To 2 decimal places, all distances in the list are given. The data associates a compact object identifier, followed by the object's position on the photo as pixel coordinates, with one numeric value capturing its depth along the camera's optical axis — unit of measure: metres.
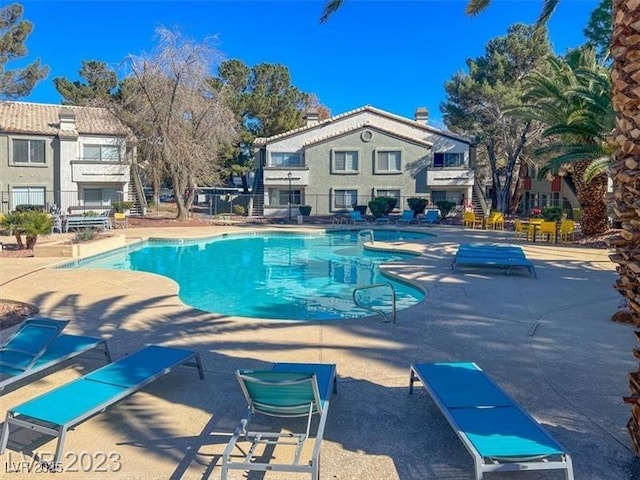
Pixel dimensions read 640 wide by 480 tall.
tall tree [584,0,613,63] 30.65
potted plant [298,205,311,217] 34.56
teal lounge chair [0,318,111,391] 5.51
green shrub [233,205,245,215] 37.66
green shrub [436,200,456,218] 31.91
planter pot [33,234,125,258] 16.44
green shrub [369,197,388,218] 32.34
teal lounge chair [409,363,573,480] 3.62
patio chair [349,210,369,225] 31.54
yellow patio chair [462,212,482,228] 27.61
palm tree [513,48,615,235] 18.36
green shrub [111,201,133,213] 31.84
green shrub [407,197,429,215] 32.75
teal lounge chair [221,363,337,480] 4.14
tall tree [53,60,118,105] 47.34
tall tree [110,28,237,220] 27.91
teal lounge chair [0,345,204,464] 4.18
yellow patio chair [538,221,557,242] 20.31
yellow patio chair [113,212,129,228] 27.92
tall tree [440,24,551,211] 34.72
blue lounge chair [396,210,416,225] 30.33
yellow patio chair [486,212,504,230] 26.64
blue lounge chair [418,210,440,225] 30.84
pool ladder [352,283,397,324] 8.47
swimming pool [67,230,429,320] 11.72
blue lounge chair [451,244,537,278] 13.05
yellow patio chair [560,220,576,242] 20.39
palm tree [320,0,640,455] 3.73
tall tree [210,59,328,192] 44.03
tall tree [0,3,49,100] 24.08
